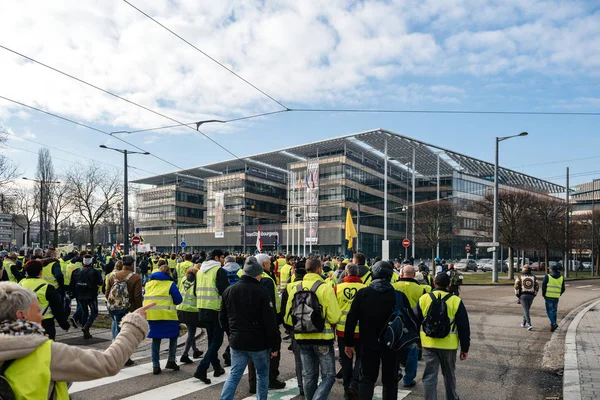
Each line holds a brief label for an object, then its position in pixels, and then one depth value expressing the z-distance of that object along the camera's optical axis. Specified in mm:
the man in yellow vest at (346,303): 7117
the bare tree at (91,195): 42219
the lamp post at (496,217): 31109
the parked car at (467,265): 55697
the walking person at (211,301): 7824
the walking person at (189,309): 8727
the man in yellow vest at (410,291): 7561
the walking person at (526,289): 13102
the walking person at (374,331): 5773
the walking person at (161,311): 8031
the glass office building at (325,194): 71375
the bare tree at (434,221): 55250
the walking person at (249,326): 5613
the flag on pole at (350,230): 31431
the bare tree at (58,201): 45656
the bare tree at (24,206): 48500
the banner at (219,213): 75188
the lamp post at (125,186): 25906
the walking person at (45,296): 6465
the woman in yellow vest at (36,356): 2490
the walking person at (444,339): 6161
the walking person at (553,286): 13078
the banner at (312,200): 52250
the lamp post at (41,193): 41109
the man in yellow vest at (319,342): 6027
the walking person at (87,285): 11875
